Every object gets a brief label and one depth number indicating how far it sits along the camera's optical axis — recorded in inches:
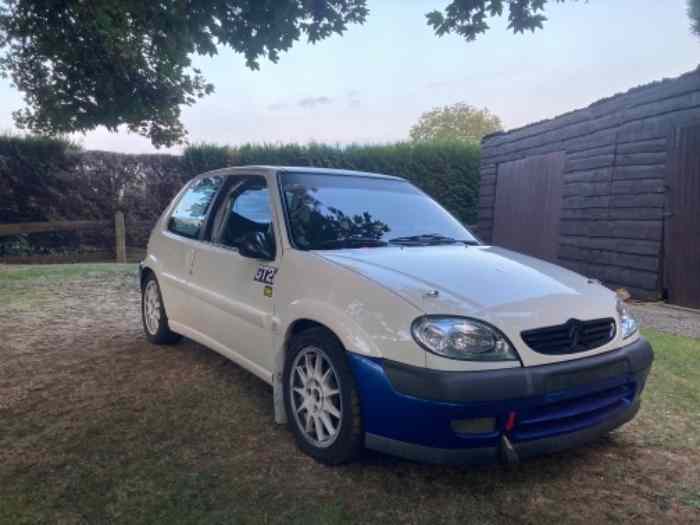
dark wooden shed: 308.5
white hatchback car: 96.9
